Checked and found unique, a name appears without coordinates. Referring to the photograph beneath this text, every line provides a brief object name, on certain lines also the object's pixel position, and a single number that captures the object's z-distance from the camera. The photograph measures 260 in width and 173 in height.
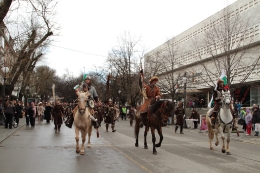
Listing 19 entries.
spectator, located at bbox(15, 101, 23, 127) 26.04
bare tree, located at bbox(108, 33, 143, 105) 49.37
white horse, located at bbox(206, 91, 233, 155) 12.46
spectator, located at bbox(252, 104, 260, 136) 21.36
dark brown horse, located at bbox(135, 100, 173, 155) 11.37
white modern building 26.14
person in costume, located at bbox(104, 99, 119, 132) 22.16
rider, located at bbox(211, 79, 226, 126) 13.04
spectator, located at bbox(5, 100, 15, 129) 22.94
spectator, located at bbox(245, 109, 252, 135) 21.87
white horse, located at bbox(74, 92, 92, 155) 11.18
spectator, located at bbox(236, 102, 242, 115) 33.53
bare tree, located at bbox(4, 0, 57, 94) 28.36
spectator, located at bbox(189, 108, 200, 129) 28.28
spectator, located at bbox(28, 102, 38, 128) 26.11
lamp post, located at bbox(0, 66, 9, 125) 25.84
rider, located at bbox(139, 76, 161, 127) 12.22
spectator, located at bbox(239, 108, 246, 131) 26.46
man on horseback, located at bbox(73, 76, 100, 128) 12.30
